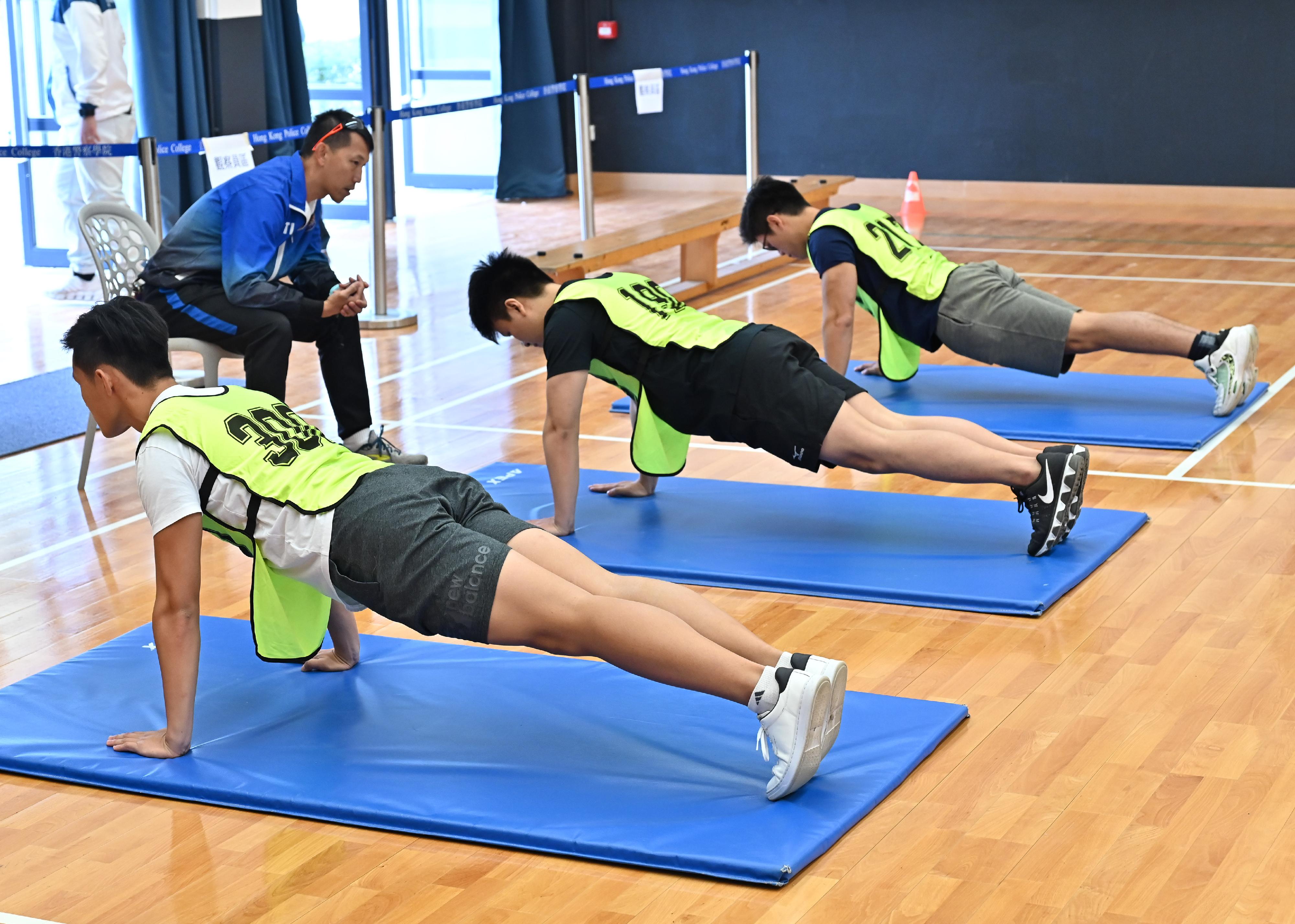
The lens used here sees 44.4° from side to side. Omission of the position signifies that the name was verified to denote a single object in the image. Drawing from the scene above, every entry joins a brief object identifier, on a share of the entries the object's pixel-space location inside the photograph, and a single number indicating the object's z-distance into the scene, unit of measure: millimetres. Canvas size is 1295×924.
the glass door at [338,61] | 9836
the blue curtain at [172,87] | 7656
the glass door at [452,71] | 10617
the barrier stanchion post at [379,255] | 6543
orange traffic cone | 9148
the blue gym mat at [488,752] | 2373
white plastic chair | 4645
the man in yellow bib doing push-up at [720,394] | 3574
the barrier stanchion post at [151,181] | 5059
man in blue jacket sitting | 4395
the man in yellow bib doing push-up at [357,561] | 2391
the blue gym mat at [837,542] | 3439
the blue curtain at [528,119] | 10453
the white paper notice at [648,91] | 7746
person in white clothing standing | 7012
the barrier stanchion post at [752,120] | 8250
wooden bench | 6082
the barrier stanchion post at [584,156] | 7223
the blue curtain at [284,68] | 8492
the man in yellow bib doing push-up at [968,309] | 4746
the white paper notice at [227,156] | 5445
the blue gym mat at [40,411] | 5098
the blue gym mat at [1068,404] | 4656
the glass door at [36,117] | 7832
